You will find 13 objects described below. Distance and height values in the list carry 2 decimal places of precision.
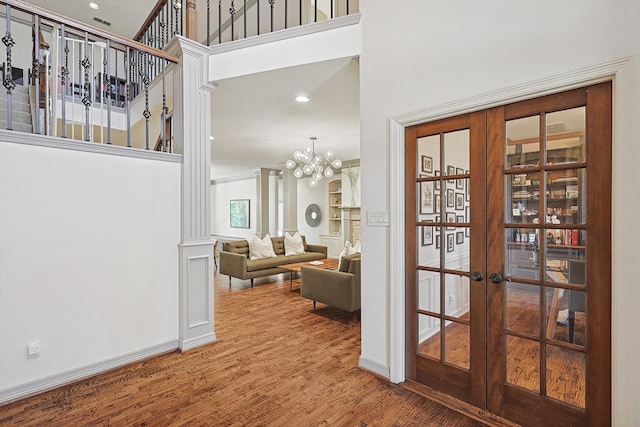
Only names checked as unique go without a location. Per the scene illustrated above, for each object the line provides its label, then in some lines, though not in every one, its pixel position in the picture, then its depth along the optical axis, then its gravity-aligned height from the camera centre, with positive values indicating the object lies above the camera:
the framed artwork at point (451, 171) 2.20 +0.27
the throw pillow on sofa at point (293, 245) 7.07 -0.82
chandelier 5.05 +0.78
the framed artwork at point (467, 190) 2.12 +0.13
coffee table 5.44 -1.00
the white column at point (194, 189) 3.01 +0.21
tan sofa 5.72 -1.01
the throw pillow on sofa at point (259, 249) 6.33 -0.80
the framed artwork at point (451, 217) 2.20 -0.05
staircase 3.54 +1.23
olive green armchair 3.76 -0.95
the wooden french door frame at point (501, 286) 1.61 -0.43
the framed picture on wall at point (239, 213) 10.29 -0.09
